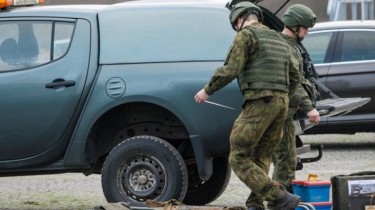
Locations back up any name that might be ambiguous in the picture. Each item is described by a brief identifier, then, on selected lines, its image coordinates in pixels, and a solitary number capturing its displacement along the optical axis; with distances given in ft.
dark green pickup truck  51.75
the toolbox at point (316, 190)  48.17
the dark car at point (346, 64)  79.86
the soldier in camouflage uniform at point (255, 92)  46.60
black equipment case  47.62
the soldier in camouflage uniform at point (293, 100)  51.05
